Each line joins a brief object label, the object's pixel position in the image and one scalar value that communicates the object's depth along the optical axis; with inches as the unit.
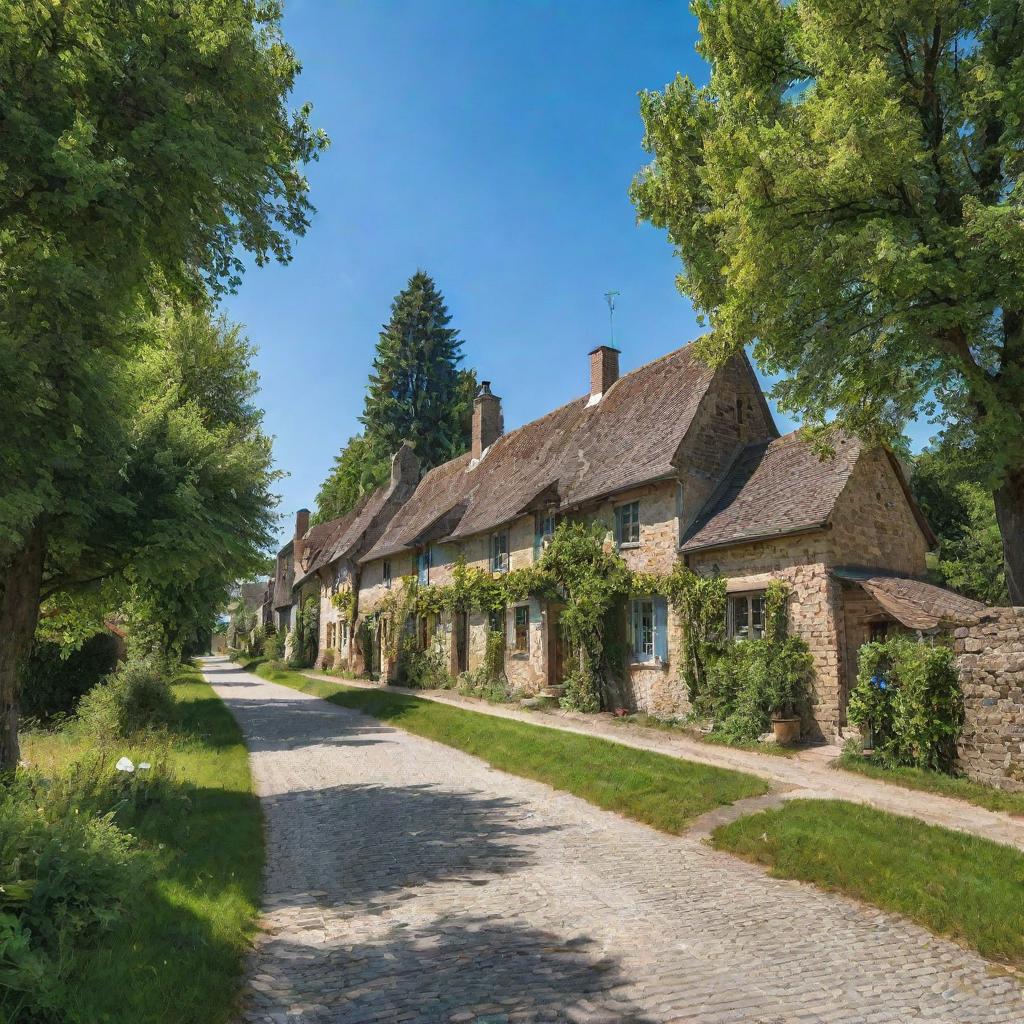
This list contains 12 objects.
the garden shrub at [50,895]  154.4
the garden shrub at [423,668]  1036.5
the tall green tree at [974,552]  1049.5
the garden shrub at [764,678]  569.9
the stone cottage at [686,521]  567.8
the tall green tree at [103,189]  244.5
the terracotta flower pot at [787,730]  552.1
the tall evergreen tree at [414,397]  2116.1
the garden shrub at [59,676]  720.3
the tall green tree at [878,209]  419.8
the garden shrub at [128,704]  581.0
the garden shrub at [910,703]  437.7
